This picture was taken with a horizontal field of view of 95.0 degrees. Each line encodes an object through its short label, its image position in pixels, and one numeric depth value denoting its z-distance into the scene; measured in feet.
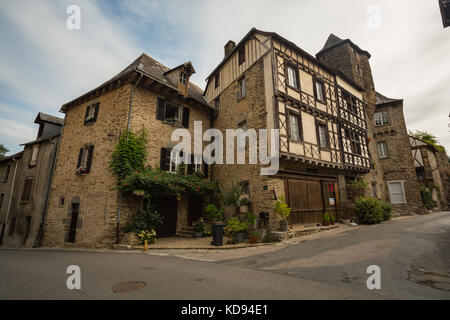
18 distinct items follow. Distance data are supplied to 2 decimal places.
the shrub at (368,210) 34.81
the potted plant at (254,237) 26.03
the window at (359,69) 53.38
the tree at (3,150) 72.62
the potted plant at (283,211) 26.96
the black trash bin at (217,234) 25.43
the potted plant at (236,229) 27.15
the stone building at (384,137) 50.70
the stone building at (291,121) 30.81
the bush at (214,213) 32.74
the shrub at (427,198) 54.29
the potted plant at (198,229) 31.84
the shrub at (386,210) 37.61
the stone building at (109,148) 29.66
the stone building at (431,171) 59.72
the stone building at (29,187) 38.52
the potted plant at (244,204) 30.94
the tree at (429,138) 70.04
